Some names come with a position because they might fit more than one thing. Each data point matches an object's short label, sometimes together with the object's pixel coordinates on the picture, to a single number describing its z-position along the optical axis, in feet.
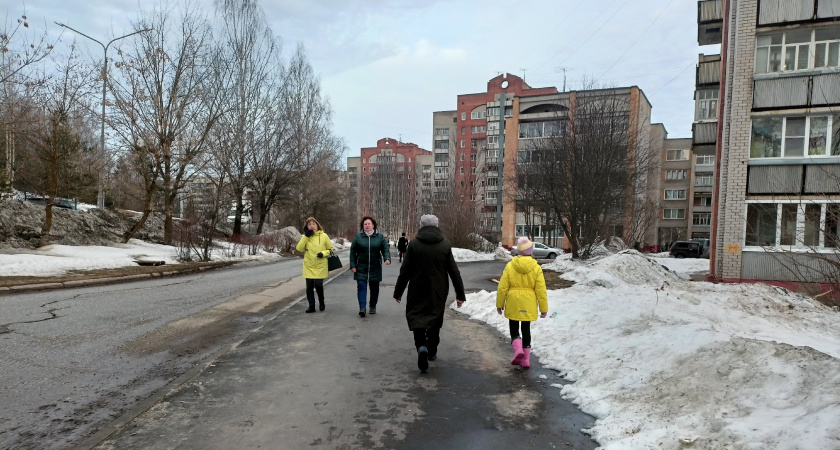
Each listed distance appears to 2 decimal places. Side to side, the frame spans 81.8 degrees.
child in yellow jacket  18.01
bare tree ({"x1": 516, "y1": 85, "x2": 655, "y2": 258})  68.69
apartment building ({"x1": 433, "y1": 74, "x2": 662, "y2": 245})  154.59
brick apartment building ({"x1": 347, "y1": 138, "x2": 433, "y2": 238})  271.08
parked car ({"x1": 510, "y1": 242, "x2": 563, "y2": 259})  129.49
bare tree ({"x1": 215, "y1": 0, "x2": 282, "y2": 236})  105.50
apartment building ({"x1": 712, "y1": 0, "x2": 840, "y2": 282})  50.29
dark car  136.56
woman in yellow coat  28.17
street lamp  69.91
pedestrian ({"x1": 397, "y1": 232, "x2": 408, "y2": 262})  79.23
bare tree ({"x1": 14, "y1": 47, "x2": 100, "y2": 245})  61.57
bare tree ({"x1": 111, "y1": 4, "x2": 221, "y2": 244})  77.77
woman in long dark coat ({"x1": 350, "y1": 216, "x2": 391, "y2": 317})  27.76
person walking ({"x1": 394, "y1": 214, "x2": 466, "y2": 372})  17.34
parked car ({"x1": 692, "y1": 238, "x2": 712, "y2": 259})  146.14
